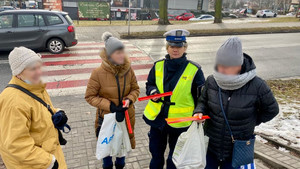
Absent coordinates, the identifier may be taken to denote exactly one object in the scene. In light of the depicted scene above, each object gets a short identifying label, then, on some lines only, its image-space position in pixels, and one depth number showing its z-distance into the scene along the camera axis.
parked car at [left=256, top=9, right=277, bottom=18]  39.35
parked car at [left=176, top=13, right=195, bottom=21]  34.44
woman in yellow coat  1.89
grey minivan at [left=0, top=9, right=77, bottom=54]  9.26
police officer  2.81
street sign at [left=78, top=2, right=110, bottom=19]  22.44
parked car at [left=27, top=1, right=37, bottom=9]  41.53
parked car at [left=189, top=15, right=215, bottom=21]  34.97
